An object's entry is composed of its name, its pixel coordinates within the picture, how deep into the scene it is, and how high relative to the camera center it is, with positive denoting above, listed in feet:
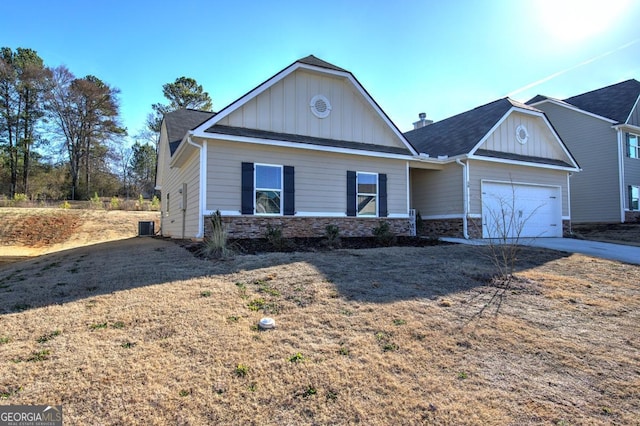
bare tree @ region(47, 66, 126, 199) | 102.89 +31.38
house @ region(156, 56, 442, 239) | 31.07 +5.85
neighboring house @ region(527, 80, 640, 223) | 56.95 +11.79
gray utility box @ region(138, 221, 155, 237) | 57.41 -0.89
